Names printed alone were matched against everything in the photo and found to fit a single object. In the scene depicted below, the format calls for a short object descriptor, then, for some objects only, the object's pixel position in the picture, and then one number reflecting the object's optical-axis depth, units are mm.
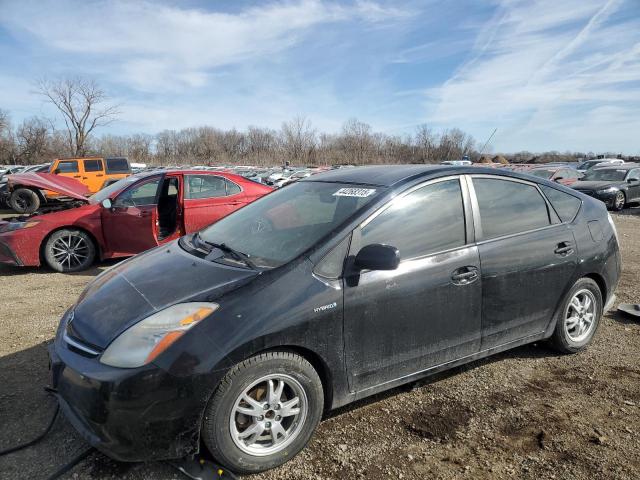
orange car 18453
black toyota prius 2211
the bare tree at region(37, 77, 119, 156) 57938
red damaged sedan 6508
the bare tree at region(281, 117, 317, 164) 75438
